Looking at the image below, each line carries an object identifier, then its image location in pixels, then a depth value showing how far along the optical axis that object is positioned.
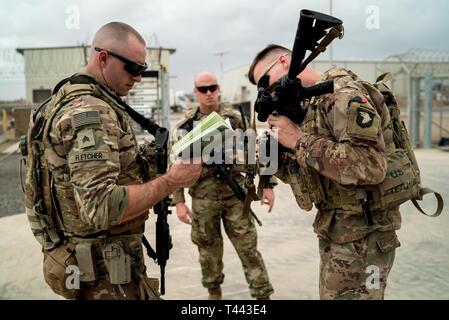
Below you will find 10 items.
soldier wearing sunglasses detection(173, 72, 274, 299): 3.59
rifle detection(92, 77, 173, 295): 2.03
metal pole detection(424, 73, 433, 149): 10.82
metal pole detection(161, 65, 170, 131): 8.02
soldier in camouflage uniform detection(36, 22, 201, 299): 1.69
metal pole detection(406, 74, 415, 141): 11.08
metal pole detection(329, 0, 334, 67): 7.45
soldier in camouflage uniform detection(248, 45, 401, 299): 1.93
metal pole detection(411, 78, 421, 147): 11.08
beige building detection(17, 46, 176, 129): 8.14
